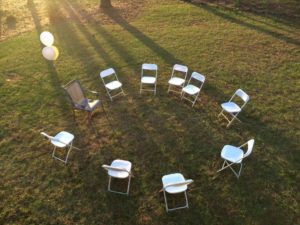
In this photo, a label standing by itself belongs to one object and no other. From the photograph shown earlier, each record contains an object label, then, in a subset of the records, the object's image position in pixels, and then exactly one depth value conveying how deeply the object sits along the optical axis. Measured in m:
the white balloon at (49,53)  9.28
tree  13.11
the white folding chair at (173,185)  4.99
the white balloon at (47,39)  8.84
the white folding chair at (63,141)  5.89
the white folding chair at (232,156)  5.64
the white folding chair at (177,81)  7.60
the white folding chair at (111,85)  7.48
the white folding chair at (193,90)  7.33
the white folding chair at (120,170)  5.08
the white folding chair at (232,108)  6.79
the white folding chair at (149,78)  7.61
